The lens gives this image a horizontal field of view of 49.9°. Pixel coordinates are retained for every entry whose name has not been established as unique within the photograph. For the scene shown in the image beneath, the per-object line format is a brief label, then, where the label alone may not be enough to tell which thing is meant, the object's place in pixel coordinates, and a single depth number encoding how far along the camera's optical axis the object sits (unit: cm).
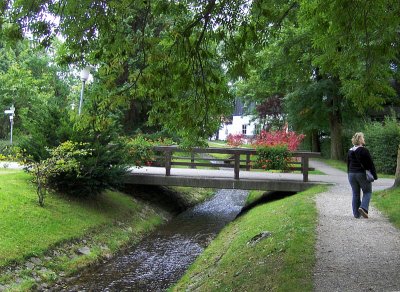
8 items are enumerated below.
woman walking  925
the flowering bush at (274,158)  1600
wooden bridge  1490
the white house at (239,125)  7600
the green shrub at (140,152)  1580
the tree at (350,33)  615
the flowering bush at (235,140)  2130
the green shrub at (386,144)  2147
